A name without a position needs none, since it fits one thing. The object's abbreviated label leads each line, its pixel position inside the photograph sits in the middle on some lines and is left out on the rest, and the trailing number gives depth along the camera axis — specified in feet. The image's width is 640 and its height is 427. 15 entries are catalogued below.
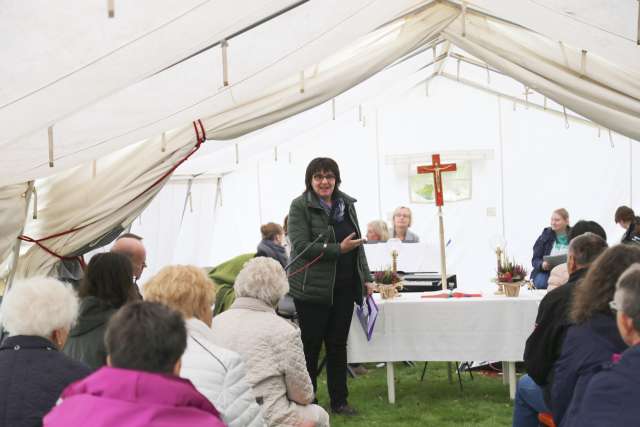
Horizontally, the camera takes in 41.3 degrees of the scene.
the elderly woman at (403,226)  27.48
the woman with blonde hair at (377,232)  27.73
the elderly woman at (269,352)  10.82
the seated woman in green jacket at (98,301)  10.74
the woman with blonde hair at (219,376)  8.67
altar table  18.80
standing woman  16.98
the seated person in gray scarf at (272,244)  23.81
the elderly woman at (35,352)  8.07
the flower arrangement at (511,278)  19.10
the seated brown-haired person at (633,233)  21.16
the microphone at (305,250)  16.97
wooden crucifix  21.17
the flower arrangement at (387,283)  19.54
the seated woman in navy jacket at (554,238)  26.12
